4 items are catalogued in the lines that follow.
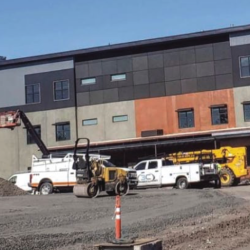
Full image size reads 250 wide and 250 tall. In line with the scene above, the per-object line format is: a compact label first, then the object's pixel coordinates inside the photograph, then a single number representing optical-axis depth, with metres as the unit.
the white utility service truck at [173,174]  33.94
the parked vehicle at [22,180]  38.16
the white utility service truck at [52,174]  33.00
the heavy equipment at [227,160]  37.06
